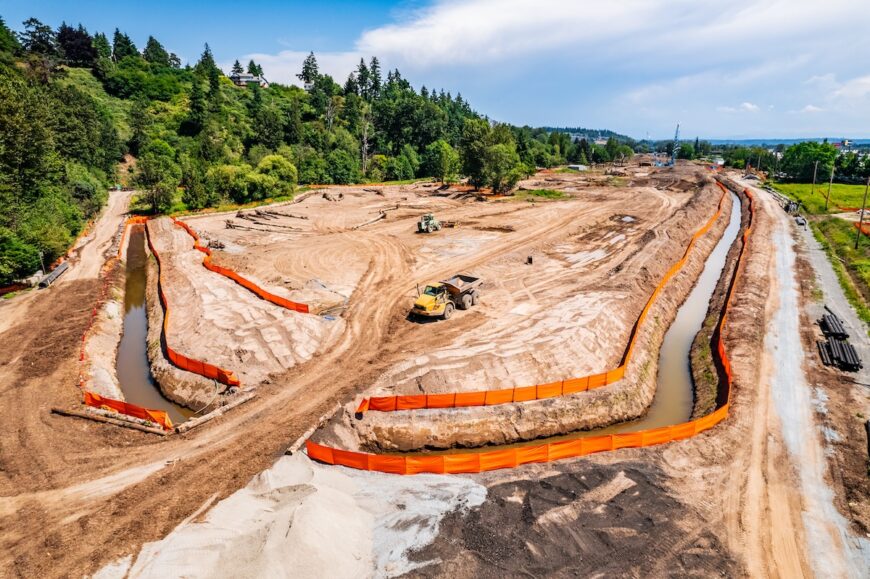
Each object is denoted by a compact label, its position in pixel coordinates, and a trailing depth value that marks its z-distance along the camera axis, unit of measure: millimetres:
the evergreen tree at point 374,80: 162112
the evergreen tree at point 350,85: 154500
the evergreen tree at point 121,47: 145938
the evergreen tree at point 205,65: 137375
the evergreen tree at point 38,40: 107125
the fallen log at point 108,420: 16469
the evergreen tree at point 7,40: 89888
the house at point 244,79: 156875
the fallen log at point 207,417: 16656
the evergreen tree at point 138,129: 87750
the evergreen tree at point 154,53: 153625
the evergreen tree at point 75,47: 113000
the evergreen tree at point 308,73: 177250
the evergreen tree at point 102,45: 133912
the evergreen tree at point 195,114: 96875
